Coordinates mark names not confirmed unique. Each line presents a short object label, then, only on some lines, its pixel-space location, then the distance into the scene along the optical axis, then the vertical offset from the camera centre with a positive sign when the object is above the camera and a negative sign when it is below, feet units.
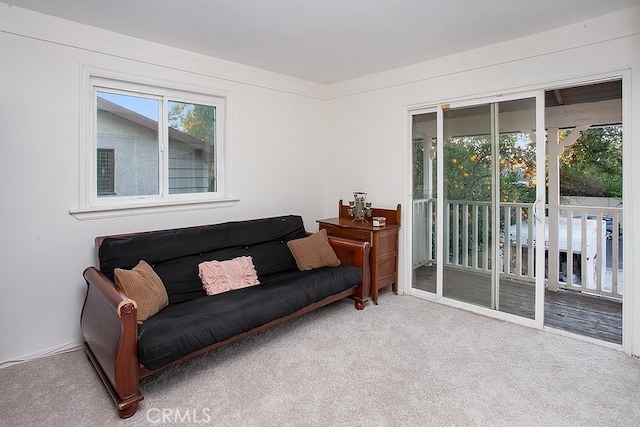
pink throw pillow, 9.30 -1.69
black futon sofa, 6.41 -2.02
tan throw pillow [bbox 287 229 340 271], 11.09 -1.28
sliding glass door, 10.10 +0.29
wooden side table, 11.71 -0.85
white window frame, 8.82 +1.82
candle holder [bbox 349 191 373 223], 12.88 +0.17
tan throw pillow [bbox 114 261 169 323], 7.39 -1.65
